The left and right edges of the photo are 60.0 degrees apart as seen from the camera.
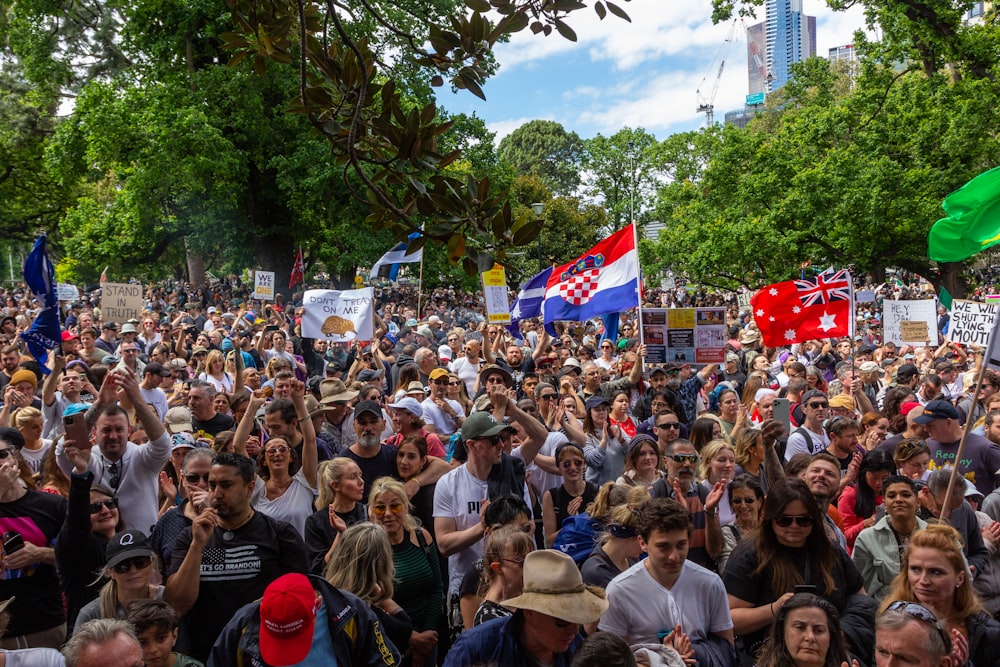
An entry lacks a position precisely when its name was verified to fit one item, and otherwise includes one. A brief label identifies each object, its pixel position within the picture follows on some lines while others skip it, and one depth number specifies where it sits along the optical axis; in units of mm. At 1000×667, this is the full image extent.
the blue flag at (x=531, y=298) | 14659
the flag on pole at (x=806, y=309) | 12469
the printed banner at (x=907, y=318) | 14891
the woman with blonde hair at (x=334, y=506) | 5094
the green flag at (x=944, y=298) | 20281
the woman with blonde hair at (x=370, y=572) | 4309
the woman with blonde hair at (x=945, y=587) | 4191
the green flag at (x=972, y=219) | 7633
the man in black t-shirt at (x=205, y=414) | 7641
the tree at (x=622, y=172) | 58625
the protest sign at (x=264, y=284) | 18891
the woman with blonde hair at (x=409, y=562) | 4852
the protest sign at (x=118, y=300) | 13938
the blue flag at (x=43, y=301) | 8008
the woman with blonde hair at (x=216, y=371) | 10414
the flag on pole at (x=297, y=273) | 23958
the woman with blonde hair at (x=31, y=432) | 6473
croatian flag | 11711
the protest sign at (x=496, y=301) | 13318
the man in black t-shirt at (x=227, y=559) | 4305
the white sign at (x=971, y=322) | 12266
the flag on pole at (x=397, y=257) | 18578
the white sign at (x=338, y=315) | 12398
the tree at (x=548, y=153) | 82688
